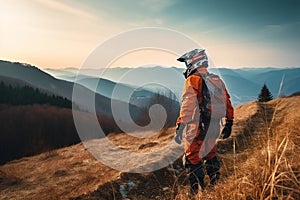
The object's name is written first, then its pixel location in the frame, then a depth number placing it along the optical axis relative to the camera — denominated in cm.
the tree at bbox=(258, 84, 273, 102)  4531
